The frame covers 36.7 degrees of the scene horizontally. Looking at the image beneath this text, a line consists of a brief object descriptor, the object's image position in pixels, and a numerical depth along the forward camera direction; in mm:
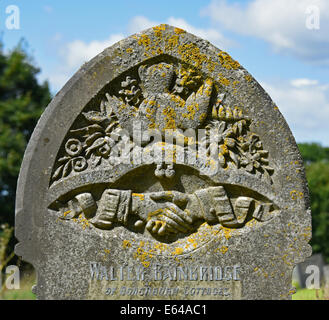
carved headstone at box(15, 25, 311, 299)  4422
